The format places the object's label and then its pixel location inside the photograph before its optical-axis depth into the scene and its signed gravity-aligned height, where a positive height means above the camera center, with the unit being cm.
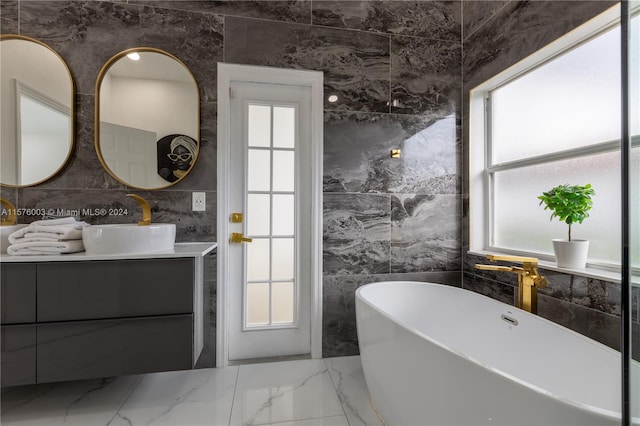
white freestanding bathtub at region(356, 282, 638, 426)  80 -58
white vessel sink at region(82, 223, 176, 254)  144 -12
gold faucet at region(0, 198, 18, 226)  165 +0
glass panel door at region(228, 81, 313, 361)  204 -4
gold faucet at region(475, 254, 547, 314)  153 -35
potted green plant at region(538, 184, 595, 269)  141 +2
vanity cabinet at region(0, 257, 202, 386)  135 -50
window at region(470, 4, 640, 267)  142 +44
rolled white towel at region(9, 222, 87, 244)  143 -9
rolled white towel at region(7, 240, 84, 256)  140 -16
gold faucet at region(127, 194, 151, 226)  165 +0
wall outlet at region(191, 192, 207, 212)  191 +9
